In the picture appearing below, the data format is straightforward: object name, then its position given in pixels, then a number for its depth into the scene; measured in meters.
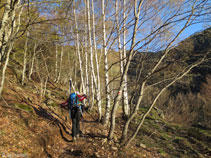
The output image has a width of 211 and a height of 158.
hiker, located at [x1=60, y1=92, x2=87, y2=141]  4.83
